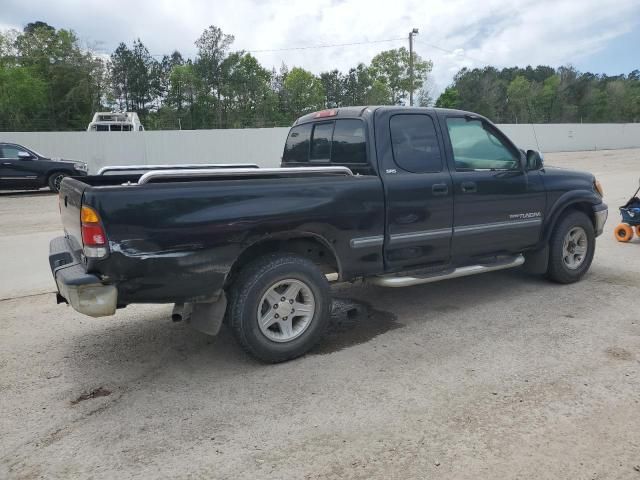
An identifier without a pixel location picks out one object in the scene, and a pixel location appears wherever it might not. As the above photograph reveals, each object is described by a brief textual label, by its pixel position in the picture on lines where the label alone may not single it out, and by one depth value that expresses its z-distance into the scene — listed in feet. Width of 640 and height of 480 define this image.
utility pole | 124.47
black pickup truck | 10.71
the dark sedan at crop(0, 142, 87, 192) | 51.67
